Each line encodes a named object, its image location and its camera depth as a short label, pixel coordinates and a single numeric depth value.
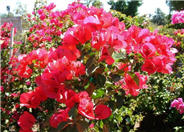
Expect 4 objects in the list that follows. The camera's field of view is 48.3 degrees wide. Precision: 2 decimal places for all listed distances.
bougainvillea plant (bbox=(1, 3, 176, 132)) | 0.82
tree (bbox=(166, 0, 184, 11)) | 31.00
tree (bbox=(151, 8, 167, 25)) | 57.54
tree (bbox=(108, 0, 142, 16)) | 29.12
